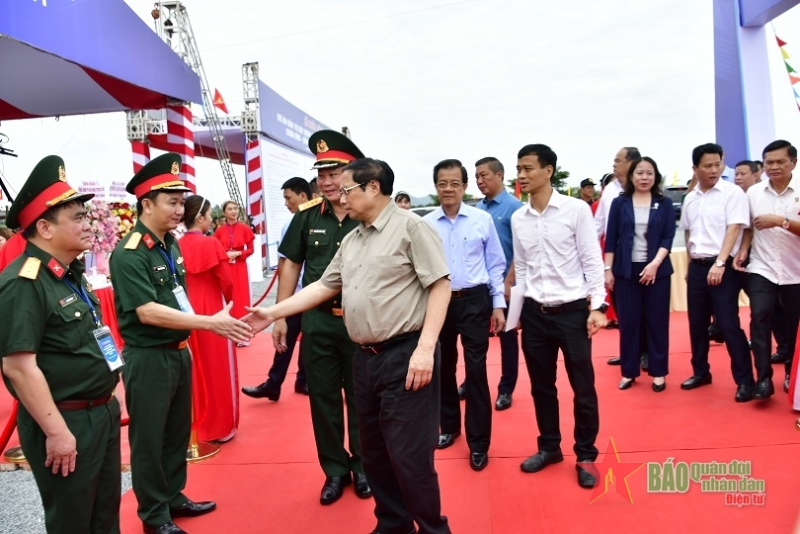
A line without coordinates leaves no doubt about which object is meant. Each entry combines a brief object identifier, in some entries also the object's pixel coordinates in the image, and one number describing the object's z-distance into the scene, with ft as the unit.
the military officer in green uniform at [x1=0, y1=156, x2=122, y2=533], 5.88
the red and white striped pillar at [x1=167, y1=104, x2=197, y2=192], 24.71
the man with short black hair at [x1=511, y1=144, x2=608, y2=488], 9.82
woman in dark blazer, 13.85
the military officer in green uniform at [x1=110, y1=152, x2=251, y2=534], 8.30
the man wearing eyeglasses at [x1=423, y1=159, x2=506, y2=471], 10.81
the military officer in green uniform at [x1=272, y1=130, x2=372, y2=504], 9.81
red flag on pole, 53.01
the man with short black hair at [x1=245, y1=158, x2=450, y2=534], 7.45
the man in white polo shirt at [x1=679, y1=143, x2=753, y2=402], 13.16
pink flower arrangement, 15.44
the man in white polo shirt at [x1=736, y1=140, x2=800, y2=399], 12.39
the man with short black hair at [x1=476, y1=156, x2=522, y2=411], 14.10
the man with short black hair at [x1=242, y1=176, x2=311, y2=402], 15.14
